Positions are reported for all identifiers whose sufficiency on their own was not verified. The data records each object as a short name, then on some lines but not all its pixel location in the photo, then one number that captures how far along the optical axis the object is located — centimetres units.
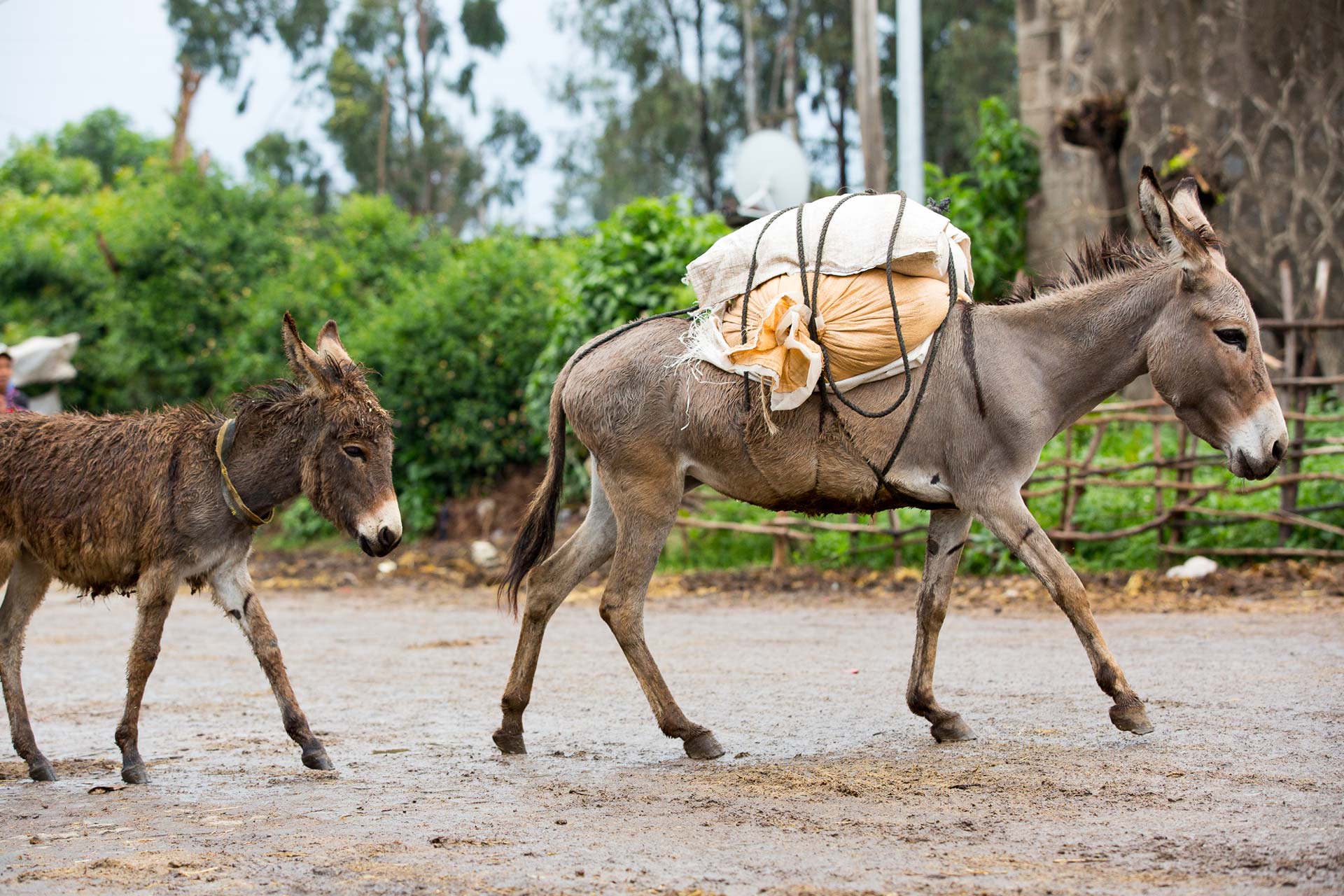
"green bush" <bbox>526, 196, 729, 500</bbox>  1279
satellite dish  1332
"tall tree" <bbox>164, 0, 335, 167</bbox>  3459
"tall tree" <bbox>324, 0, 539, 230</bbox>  3406
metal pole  1168
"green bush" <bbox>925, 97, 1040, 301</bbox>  1398
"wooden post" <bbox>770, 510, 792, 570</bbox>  1177
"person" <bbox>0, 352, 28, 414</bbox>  830
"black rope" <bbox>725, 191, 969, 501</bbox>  511
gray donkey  497
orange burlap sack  503
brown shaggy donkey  516
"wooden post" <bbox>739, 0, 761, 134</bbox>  2938
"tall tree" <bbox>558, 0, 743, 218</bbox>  3111
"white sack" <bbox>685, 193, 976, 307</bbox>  522
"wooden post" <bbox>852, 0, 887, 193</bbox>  1215
